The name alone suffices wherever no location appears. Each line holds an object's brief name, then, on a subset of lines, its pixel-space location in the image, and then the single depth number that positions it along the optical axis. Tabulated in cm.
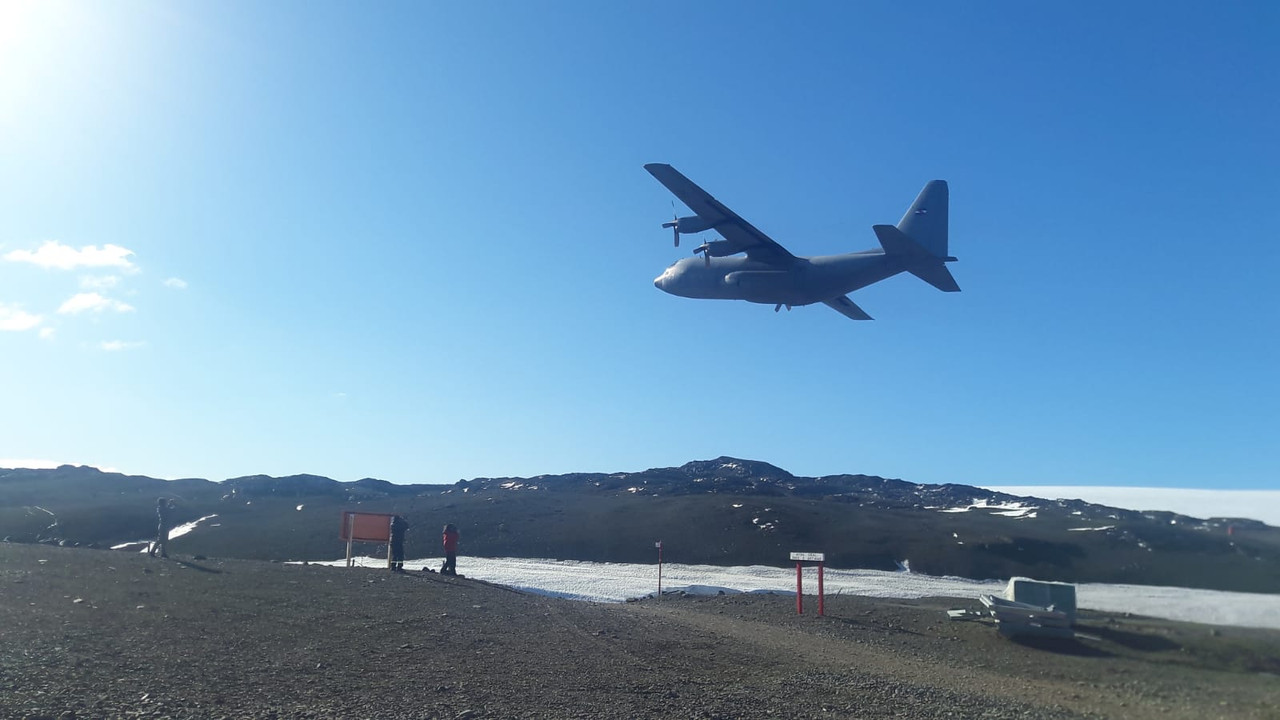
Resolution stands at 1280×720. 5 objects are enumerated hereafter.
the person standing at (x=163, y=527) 2978
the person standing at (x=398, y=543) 3100
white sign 2453
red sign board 3347
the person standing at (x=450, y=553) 3014
